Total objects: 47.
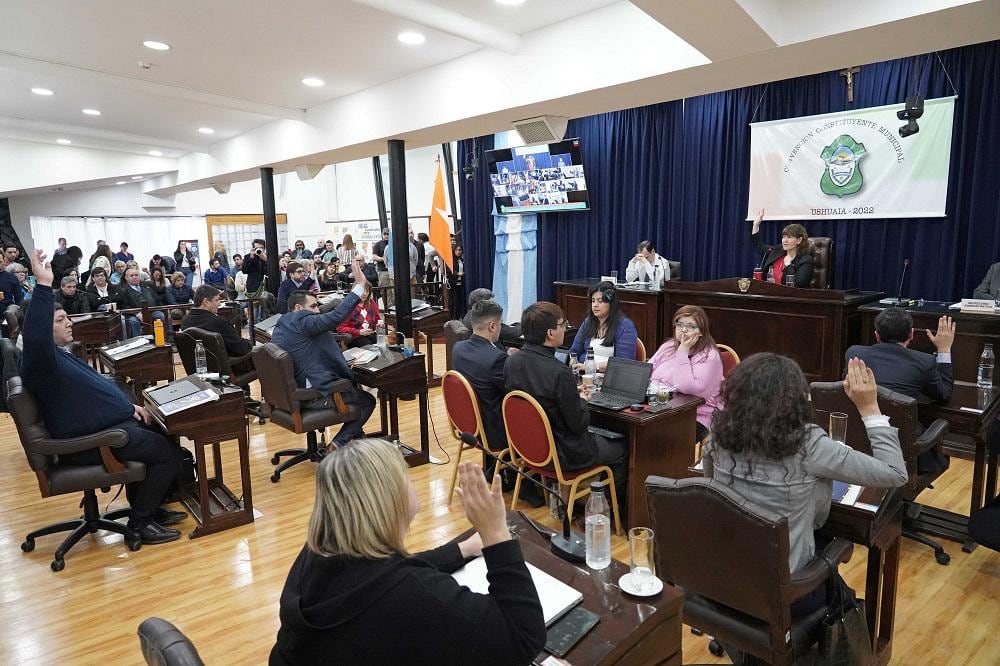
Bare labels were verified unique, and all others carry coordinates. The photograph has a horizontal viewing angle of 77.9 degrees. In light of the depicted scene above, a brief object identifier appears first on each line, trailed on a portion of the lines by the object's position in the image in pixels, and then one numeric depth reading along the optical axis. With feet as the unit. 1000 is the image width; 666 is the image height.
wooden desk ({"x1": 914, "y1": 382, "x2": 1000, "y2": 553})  9.81
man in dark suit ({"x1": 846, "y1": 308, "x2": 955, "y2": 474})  10.03
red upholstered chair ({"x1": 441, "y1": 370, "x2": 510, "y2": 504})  11.22
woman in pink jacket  11.56
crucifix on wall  15.83
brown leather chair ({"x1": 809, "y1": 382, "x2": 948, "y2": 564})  8.96
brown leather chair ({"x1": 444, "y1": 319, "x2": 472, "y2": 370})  17.27
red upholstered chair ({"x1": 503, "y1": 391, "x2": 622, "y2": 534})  9.95
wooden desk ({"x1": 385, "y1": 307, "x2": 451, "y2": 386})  22.95
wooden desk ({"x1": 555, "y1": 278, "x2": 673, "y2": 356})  22.45
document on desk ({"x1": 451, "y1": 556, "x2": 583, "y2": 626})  4.72
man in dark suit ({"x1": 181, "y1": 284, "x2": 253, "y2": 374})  17.47
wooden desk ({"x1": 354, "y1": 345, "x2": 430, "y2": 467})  14.39
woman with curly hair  6.00
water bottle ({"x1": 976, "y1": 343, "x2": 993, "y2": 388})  11.36
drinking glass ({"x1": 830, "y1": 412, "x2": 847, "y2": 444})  7.73
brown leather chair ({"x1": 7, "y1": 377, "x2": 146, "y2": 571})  9.91
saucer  4.94
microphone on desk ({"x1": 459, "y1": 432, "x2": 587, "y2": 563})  5.46
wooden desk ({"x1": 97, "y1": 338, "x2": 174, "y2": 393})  17.70
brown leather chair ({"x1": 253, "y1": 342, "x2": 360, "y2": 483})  13.17
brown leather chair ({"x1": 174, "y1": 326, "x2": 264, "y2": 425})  16.72
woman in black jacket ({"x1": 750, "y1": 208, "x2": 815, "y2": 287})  18.80
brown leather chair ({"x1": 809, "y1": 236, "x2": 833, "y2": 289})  21.06
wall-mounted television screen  29.48
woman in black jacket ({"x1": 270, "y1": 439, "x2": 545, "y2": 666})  3.70
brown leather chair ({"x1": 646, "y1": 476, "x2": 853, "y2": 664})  5.68
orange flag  28.19
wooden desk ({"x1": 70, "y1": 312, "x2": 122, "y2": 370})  23.06
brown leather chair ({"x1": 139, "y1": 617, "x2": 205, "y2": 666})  3.54
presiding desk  17.63
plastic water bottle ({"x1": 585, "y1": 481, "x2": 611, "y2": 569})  5.35
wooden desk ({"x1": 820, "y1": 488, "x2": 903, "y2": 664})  6.65
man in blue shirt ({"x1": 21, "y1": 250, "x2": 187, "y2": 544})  9.87
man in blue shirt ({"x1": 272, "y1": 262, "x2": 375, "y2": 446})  14.02
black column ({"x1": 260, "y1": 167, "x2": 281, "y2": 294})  30.27
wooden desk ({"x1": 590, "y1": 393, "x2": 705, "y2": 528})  10.65
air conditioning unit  17.97
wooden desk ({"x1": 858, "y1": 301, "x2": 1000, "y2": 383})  14.52
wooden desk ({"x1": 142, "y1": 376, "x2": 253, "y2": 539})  11.14
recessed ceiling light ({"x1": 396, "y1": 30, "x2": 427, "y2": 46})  16.11
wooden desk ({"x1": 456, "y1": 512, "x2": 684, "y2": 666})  4.41
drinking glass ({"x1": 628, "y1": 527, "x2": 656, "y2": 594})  5.06
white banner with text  18.85
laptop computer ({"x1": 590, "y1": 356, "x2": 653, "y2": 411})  10.92
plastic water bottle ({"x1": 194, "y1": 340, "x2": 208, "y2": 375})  16.14
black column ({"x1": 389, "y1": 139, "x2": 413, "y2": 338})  22.47
